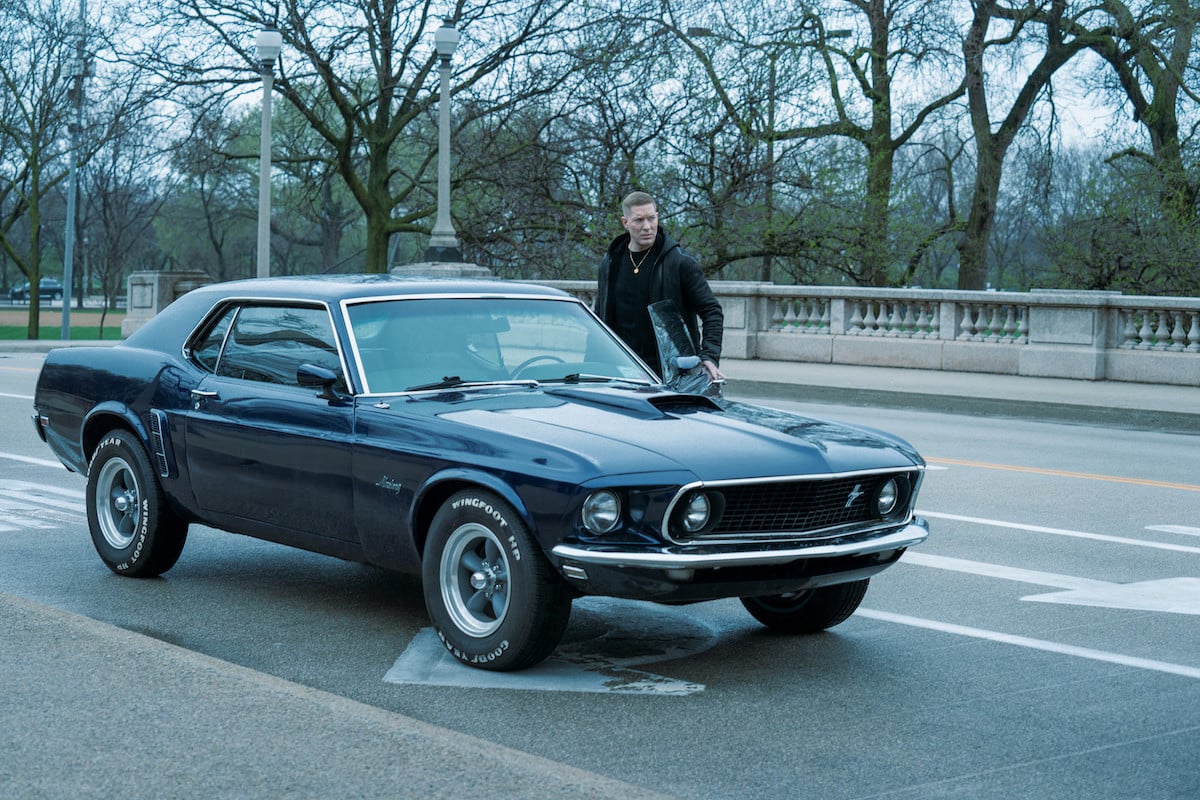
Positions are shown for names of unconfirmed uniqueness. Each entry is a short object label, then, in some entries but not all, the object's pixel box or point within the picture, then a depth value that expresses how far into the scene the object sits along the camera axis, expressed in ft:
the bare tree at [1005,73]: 114.21
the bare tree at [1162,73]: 102.06
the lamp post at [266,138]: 90.17
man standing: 29.04
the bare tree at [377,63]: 109.81
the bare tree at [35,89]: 152.87
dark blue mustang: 18.40
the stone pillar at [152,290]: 123.03
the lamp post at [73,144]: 121.66
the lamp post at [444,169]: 84.58
